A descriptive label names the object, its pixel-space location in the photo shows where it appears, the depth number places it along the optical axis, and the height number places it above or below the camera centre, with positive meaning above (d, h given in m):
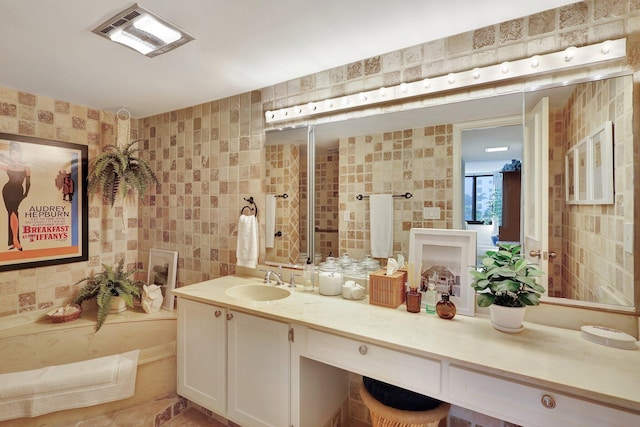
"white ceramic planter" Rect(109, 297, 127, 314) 2.54 -0.80
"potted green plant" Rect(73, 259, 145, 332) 2.43 -0.66
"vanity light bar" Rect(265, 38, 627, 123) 1.27 +0.70
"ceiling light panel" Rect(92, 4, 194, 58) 1.38 +0.92
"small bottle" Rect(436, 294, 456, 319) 1.41 -0.46
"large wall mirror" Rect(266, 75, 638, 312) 1.26 +0.19
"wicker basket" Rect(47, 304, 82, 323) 2.29 -0.81
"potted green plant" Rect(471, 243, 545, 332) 1.24 -0.32
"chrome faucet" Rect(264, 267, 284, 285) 2.07 -0.45
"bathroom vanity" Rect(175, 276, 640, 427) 0.96 -0.59
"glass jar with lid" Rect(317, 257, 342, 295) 1.81 -0.42
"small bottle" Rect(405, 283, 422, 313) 1.50 -0.45
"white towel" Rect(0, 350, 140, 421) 1.69 -1.05
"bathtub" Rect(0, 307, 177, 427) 1.92 -1.01
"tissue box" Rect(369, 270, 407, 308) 1.56 -0.40
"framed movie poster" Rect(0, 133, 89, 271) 2.25 +0.09
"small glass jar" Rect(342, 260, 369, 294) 1.84 -0.39
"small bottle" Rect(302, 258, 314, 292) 1.97 -0.43
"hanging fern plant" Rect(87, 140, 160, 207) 2.59 +0.36
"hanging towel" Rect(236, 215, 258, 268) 2.23 -0.22
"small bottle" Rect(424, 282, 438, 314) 1.49 -0.44
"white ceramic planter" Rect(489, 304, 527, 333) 1.26 -0.45
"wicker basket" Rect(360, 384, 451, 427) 1.32 -0.92
